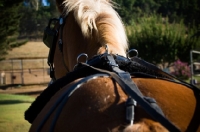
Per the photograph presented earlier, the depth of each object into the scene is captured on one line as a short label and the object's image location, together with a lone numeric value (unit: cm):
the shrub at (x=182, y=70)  2628
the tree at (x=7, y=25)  2364
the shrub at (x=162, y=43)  3033
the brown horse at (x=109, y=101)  141
